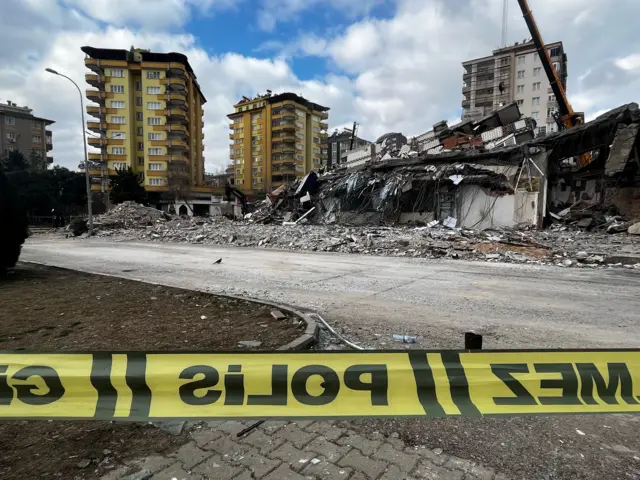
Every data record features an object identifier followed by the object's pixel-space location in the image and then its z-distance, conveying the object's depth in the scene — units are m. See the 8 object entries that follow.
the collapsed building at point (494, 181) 19.02
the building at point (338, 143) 100.62
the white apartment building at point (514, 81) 63.94
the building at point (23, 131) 71.44
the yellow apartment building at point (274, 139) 81.62
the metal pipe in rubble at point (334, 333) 4.20
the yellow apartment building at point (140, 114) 63.62
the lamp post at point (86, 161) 25.55
